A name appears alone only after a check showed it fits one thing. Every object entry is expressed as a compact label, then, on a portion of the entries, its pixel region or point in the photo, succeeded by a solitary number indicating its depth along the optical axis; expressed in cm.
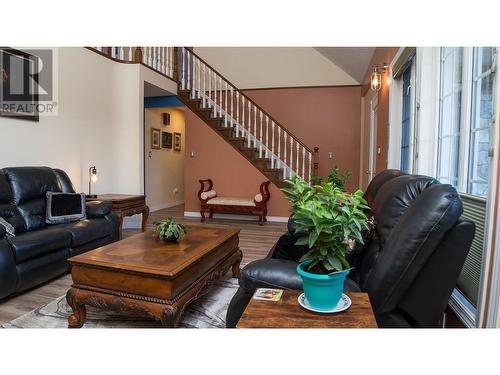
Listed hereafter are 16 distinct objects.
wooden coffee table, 185
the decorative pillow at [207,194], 600
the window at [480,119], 175
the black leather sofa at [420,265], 120
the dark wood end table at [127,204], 418
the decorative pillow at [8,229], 262
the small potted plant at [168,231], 245
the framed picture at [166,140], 743
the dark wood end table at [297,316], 106
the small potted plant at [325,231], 103
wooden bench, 574
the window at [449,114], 222
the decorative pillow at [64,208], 336
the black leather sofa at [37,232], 246
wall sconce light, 402
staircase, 609
